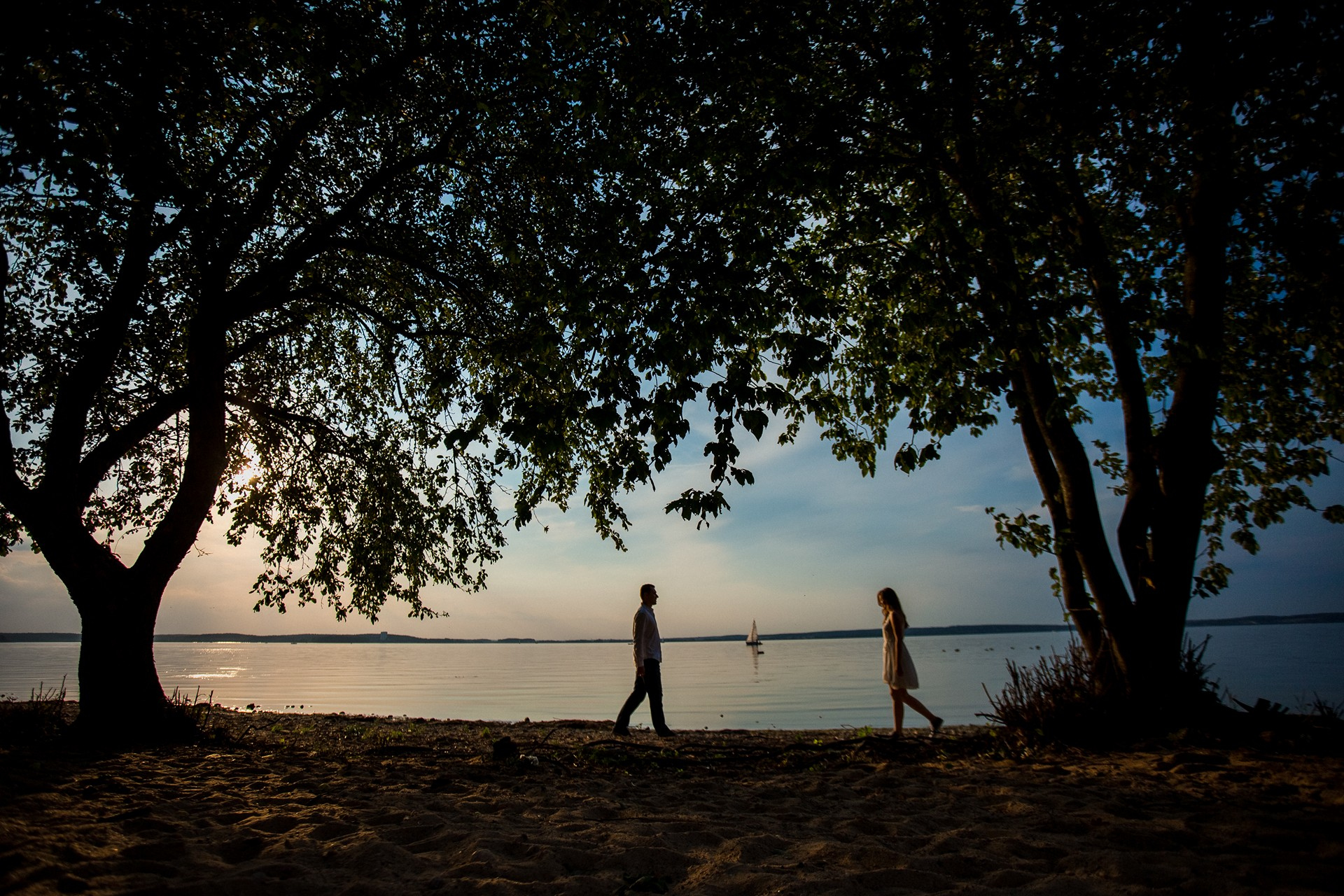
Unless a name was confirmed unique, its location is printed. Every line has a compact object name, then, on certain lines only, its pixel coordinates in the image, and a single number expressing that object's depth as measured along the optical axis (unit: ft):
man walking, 34.06
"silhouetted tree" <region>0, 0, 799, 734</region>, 17.76
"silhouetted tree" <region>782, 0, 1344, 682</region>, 19.11
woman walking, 30.66
